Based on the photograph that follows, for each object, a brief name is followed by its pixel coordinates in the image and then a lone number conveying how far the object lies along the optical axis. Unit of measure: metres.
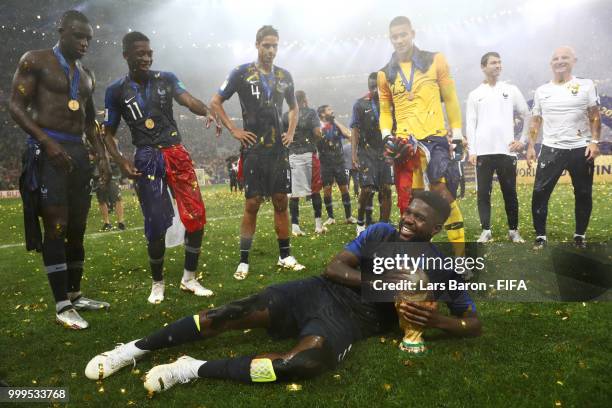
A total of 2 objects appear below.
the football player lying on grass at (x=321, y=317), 2.56
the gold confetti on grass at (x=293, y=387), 2.45
